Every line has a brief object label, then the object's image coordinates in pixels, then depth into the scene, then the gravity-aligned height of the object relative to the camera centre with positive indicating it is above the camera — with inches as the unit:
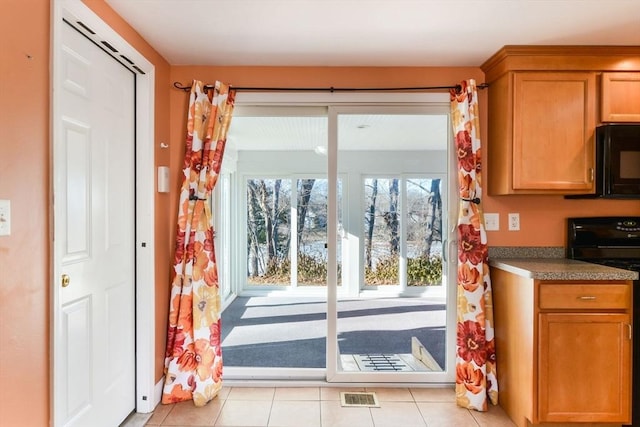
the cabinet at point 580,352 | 81.4 -30.0
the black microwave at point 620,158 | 90.4 +13.0
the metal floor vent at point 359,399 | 97.7 -49.4
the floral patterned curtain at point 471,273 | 96.6 -15.8
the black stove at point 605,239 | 101.6 -7.2
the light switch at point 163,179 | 95.3 +8.5
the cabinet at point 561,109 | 92.7 +25.5
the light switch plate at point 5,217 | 48.4 -0.8
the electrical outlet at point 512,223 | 104.7 -2.7
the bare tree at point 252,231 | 181.0 -9.2
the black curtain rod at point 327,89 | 104.1 +34.0
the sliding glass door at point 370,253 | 107.5 -12.9
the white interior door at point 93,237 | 67.2 -5.1
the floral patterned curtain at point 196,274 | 97.8 -16.3
